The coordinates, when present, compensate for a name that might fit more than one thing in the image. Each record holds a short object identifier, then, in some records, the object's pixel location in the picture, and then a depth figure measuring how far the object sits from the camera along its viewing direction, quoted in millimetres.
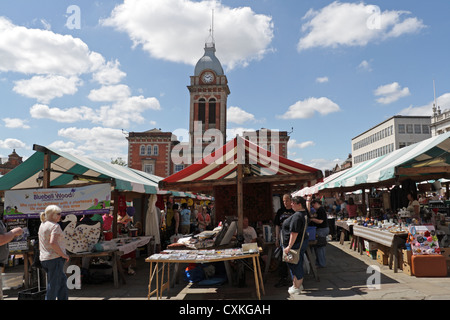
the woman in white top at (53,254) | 4723
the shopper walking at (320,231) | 7821
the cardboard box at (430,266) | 6629
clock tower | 48438
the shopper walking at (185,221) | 12547
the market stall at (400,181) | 7543
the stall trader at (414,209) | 8500
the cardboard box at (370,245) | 8877
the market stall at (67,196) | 6777
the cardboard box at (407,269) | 6785
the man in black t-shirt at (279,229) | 6311
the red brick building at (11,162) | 43644
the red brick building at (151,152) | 48156
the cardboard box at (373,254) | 9098
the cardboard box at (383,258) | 8102
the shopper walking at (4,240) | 4273
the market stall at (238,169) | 6785
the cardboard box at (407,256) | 6879
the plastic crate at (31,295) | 5219
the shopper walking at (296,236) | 5504
